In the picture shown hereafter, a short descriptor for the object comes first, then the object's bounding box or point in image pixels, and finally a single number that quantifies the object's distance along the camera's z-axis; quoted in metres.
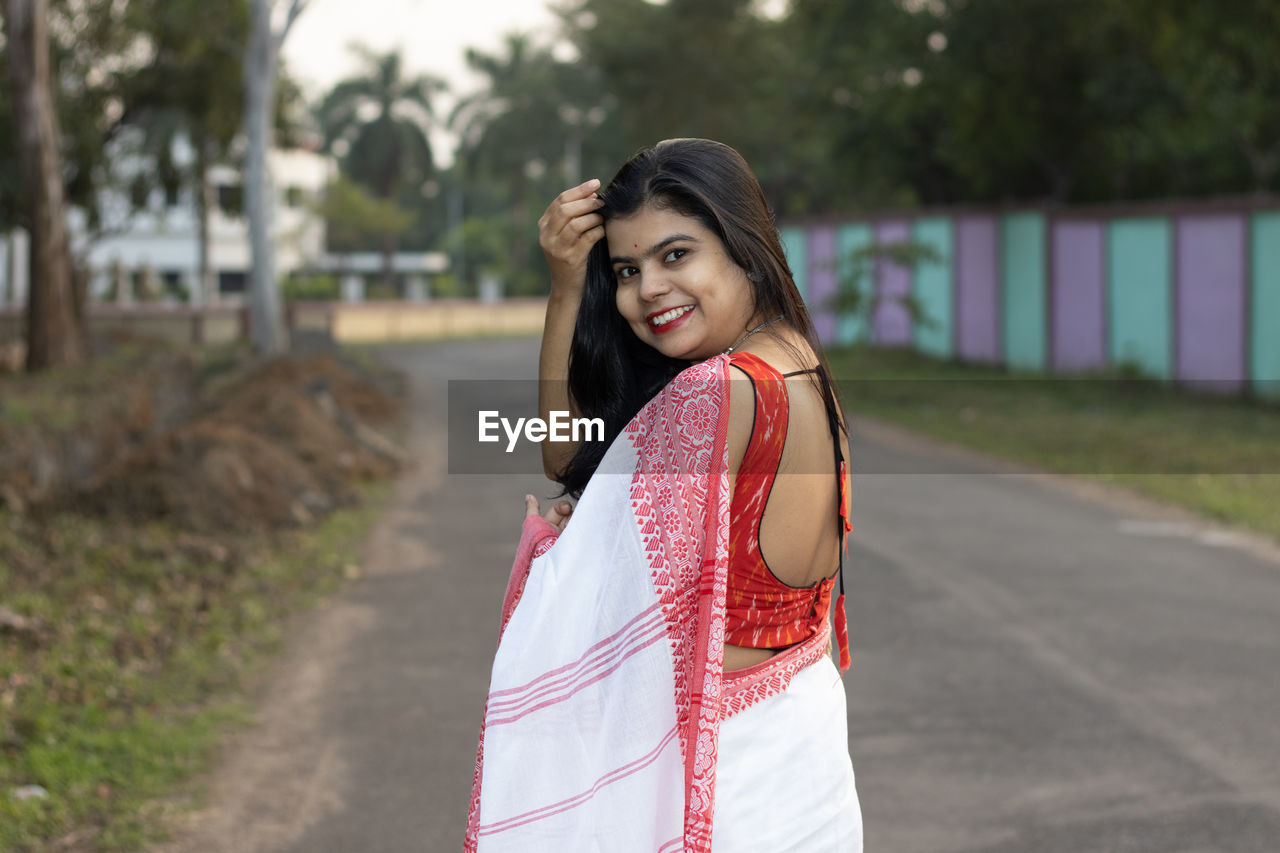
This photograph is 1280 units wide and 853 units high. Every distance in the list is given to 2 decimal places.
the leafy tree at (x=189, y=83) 24.41
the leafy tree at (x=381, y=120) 67.75
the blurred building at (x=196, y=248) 55.38
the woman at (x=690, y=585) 1.92
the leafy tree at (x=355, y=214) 61.28
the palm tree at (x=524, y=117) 62.94
